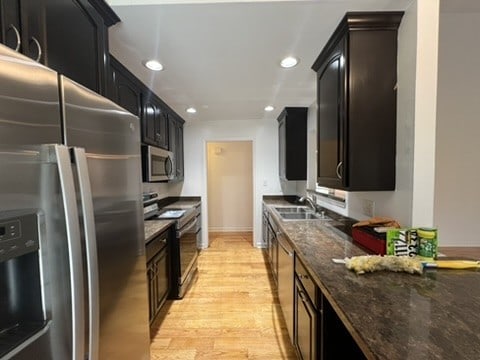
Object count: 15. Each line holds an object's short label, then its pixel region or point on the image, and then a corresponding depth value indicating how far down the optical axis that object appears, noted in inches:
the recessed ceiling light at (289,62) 80.1
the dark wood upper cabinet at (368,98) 61.8
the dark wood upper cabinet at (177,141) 149.9
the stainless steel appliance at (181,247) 110.9
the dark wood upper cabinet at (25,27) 34.7
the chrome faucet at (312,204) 127.2
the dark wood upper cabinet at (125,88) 78.7
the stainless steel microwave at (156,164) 107.8
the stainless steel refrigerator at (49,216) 24.9
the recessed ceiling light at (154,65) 82.0
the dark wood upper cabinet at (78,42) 44.3
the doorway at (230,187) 238.4
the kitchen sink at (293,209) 137.2
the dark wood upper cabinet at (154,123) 109.3
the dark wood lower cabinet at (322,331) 49.0
